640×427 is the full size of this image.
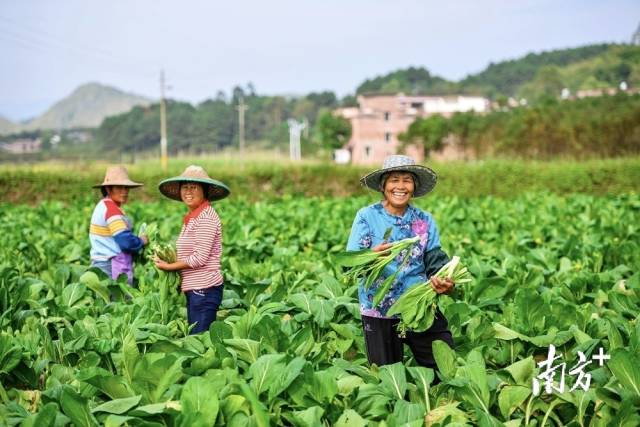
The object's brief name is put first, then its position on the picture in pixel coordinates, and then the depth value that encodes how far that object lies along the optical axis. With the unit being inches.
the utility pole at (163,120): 1616.6
